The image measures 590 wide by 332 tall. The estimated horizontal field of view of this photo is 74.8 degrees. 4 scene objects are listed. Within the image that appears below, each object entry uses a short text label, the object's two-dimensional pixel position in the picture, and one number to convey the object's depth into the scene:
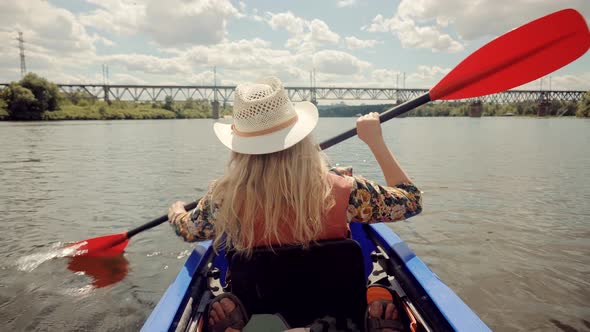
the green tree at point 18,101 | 53.72
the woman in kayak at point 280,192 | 1.78
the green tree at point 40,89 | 57.44
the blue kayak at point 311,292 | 1.88
